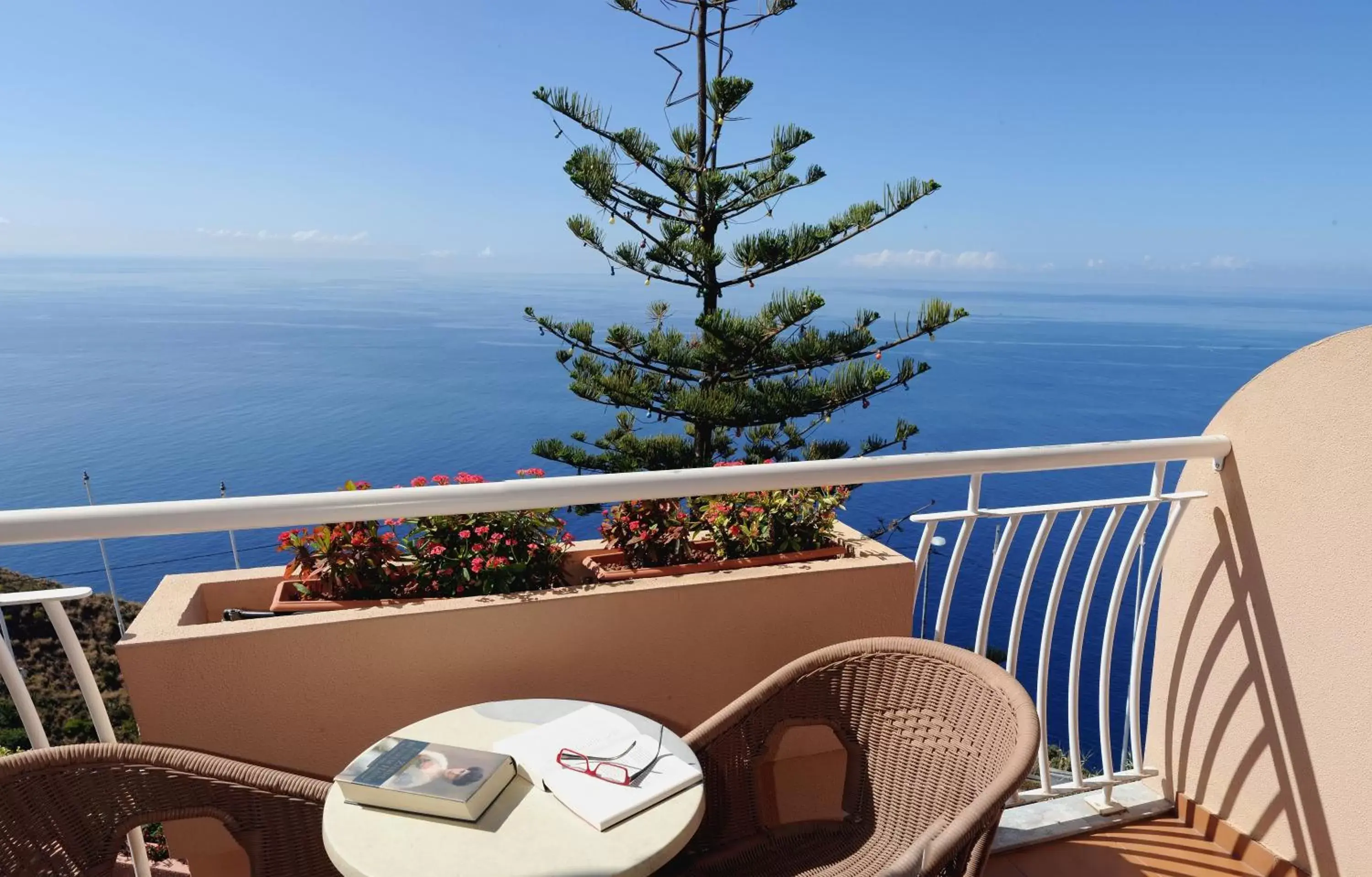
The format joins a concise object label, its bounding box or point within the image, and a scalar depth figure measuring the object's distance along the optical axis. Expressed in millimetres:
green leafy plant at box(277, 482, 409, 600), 1757
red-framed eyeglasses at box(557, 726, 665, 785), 1227
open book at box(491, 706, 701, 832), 1170
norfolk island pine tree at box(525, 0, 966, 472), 9242
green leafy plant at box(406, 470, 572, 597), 1787
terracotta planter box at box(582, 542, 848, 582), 1863
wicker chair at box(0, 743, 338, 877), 1243
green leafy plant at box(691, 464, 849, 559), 1990
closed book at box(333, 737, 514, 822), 1134
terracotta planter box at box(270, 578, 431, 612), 1666
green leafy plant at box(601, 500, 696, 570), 1982
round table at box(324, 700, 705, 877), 1055
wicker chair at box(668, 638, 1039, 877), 1405
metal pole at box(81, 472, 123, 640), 1490
